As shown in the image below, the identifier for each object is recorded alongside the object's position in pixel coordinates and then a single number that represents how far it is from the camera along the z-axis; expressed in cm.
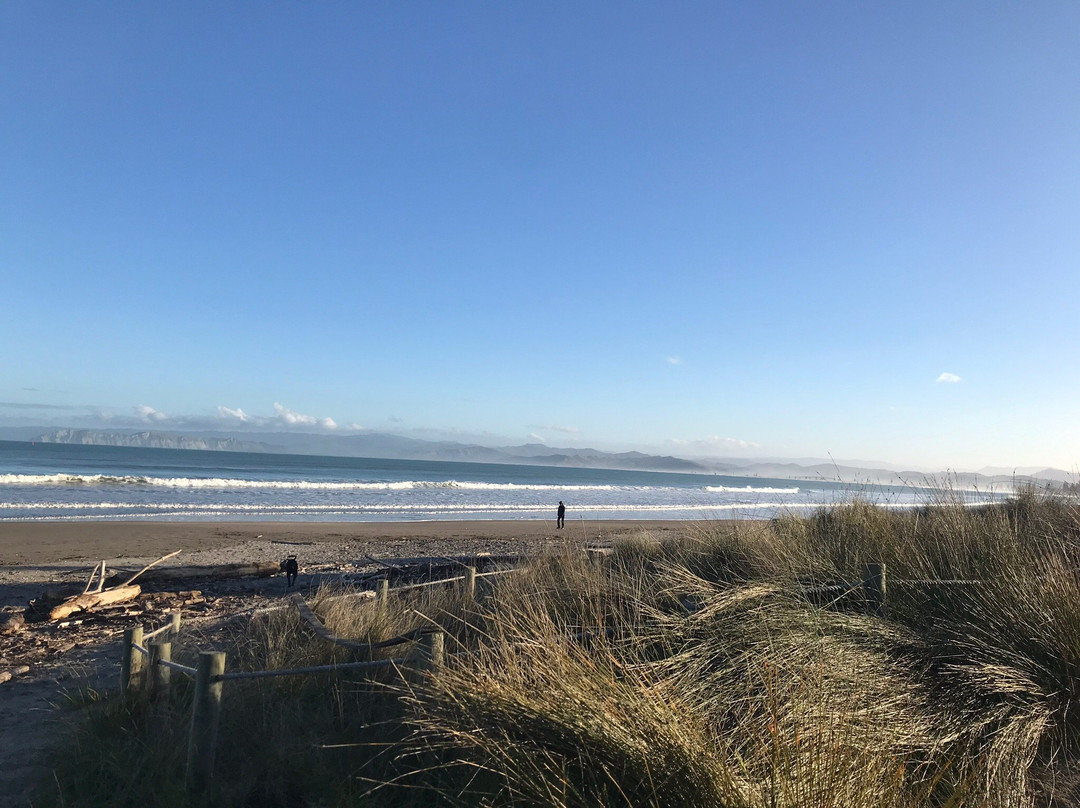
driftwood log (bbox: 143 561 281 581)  1248
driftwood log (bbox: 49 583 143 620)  924
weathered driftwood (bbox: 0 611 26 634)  861
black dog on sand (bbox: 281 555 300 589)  1144
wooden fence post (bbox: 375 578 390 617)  684
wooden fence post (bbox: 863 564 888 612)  500
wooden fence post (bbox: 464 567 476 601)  738
